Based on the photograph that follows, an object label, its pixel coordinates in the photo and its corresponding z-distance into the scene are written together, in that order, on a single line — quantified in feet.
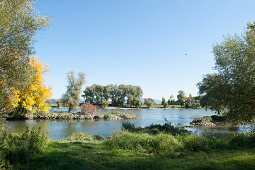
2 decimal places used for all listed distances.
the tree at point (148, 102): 391.81
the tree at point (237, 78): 37.27
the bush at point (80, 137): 50.49
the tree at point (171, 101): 448.65
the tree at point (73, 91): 172.35
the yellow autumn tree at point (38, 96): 74.18
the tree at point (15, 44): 27.84
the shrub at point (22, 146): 23.34
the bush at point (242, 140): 36.89
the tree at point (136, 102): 373.40
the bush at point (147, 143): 33.26
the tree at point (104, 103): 335.42
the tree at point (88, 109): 161.53
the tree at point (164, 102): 414.90
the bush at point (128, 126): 64.97
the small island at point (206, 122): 117.08
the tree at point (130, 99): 376.27
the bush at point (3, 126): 31.76
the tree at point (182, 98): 419.13
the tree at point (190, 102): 387.96
